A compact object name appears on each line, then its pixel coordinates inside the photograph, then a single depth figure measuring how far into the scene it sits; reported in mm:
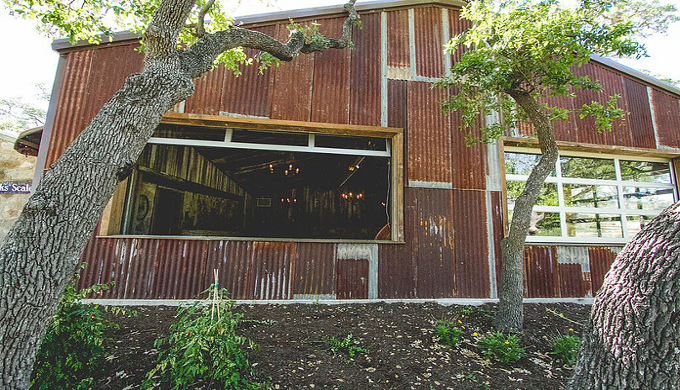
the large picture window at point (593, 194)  5488
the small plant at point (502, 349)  2641
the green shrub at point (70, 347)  1837
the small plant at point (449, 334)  2965
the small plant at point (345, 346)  2715
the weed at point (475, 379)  2249
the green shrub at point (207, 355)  1896
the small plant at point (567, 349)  2648
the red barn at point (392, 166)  4527
